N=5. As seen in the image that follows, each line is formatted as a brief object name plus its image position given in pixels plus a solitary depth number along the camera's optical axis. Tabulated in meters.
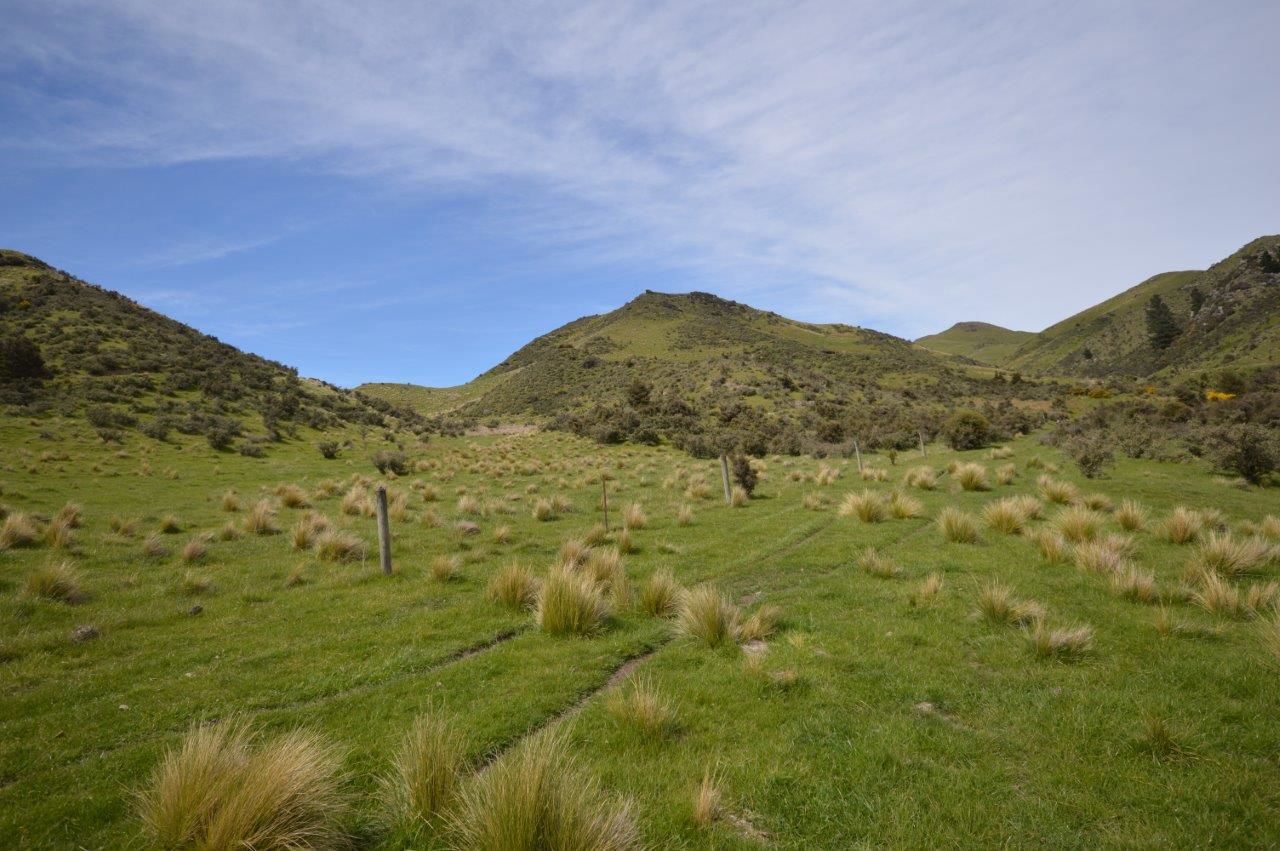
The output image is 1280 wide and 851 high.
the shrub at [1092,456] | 23.69
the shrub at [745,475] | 23.27
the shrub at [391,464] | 31.57
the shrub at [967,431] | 37.69
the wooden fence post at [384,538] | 11.74
